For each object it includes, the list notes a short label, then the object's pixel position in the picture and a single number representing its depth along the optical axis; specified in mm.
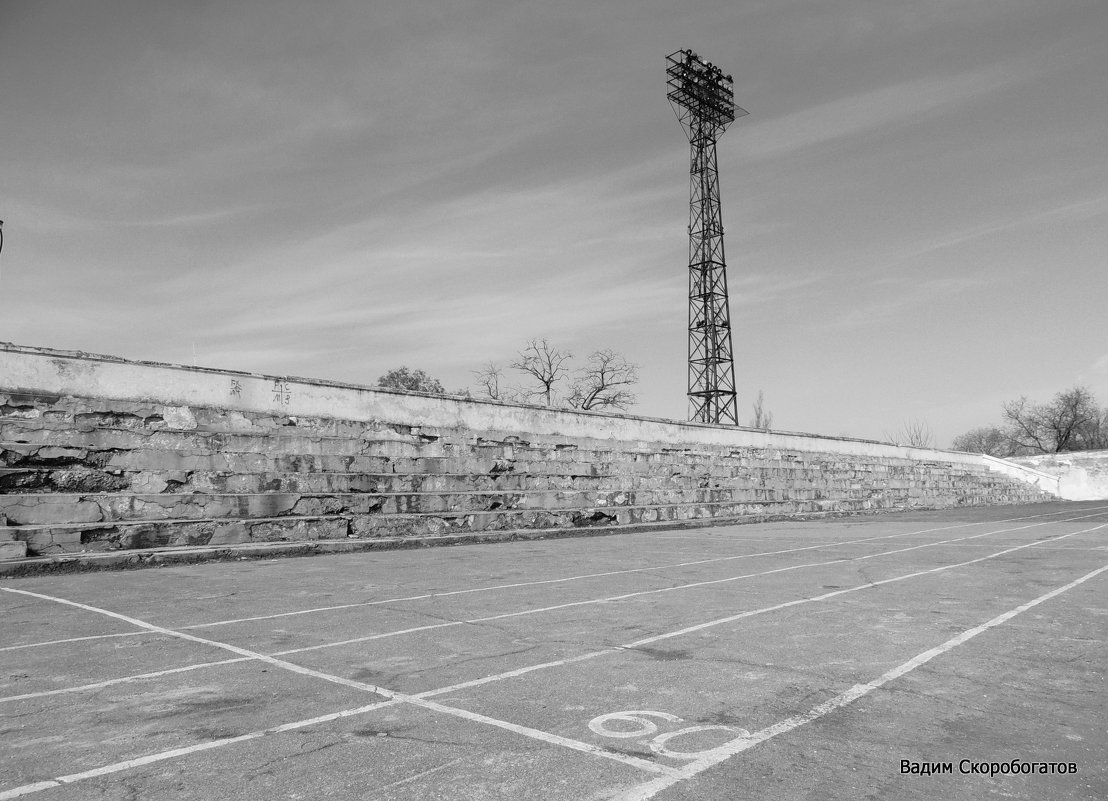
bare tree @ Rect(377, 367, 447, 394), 50250
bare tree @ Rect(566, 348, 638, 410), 52438
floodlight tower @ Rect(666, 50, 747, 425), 36406
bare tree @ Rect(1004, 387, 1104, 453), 79125
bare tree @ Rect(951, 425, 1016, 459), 89000
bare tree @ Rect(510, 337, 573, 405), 52094
